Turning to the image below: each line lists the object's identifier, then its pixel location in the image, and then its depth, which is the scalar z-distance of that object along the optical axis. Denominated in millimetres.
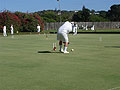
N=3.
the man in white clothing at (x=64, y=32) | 15258
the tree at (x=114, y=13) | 136375
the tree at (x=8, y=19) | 53250
